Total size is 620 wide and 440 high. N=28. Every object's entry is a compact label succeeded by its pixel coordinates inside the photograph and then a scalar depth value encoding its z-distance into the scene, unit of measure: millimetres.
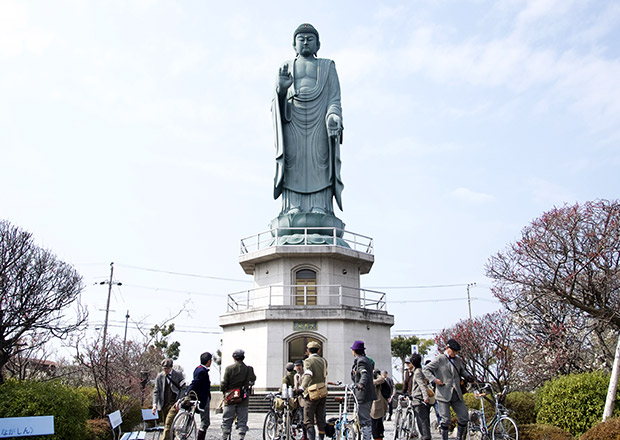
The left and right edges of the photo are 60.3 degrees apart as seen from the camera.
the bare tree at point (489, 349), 12788
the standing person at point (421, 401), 8773
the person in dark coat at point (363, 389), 8469
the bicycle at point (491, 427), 8312
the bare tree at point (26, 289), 13562
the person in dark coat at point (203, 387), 9008
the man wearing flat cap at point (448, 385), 8344
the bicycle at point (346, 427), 8391
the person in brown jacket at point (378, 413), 9305
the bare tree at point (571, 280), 12227
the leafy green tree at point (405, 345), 45812
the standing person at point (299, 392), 9145
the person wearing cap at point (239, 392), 9273
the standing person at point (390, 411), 16505
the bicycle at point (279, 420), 9203
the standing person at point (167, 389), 9234
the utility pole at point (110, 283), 37006
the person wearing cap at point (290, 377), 11711
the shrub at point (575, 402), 10367
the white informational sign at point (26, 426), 7754
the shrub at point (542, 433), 9625
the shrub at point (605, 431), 7934
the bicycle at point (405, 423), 9422
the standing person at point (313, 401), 8820
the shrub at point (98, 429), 11052
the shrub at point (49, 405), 9312
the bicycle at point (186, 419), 8539
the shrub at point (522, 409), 11969
